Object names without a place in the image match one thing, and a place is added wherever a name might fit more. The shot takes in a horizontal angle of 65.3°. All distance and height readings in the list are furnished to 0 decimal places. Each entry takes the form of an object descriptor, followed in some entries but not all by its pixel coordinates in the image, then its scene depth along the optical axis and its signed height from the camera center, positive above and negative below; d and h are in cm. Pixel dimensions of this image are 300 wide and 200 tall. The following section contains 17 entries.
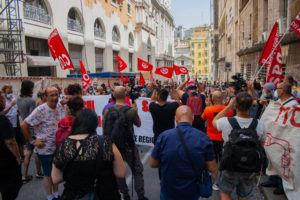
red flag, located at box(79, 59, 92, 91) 978 +19
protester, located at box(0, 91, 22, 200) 306 -108
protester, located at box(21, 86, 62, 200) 362 -73
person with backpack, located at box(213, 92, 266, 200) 273 -82
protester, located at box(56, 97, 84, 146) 318 -49
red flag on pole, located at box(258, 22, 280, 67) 576 +84
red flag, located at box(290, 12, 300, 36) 527 +123
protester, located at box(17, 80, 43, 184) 484 -39
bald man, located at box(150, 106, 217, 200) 242 -82
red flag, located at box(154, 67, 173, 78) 1062 +47
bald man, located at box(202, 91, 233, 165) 408 -62
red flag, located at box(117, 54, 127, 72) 1212 +94
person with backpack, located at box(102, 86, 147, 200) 359 -75
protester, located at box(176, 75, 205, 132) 544 -52
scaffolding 1293 +253
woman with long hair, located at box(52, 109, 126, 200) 221 -74
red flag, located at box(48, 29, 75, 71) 768 +115
